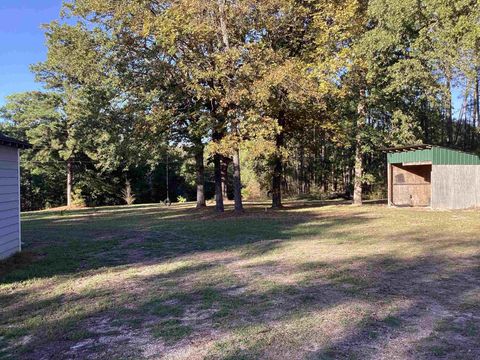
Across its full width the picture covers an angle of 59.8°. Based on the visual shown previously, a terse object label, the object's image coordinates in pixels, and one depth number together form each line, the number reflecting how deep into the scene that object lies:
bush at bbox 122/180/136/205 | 34.09
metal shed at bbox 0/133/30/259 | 7.93
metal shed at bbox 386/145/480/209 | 17.72
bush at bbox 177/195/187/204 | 35.12
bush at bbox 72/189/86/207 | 29.80
